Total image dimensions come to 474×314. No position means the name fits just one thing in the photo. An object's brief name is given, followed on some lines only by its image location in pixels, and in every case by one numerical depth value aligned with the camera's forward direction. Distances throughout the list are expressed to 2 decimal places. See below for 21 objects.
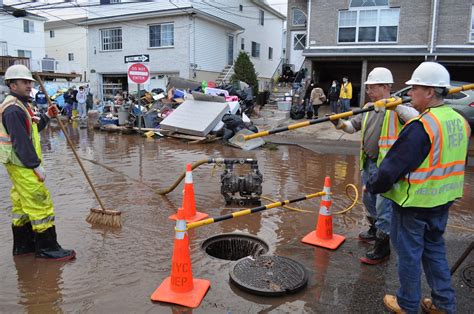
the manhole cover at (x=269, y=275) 3.47
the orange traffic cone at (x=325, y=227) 4.54
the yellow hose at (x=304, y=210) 5.48
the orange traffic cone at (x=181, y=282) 3.29
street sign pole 14.23
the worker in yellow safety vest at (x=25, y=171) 3.78
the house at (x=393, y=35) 16.75
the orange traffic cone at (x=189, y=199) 5.34
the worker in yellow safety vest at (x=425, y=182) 2.71
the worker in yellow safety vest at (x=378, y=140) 3.72
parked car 11.89
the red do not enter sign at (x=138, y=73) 13.03
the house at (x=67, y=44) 37.05
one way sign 13.03
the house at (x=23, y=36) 32.12
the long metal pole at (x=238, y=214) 3.39
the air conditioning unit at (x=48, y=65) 29.12
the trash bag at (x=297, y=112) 16.79
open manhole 4.70
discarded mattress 12.47
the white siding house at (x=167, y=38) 22.62
